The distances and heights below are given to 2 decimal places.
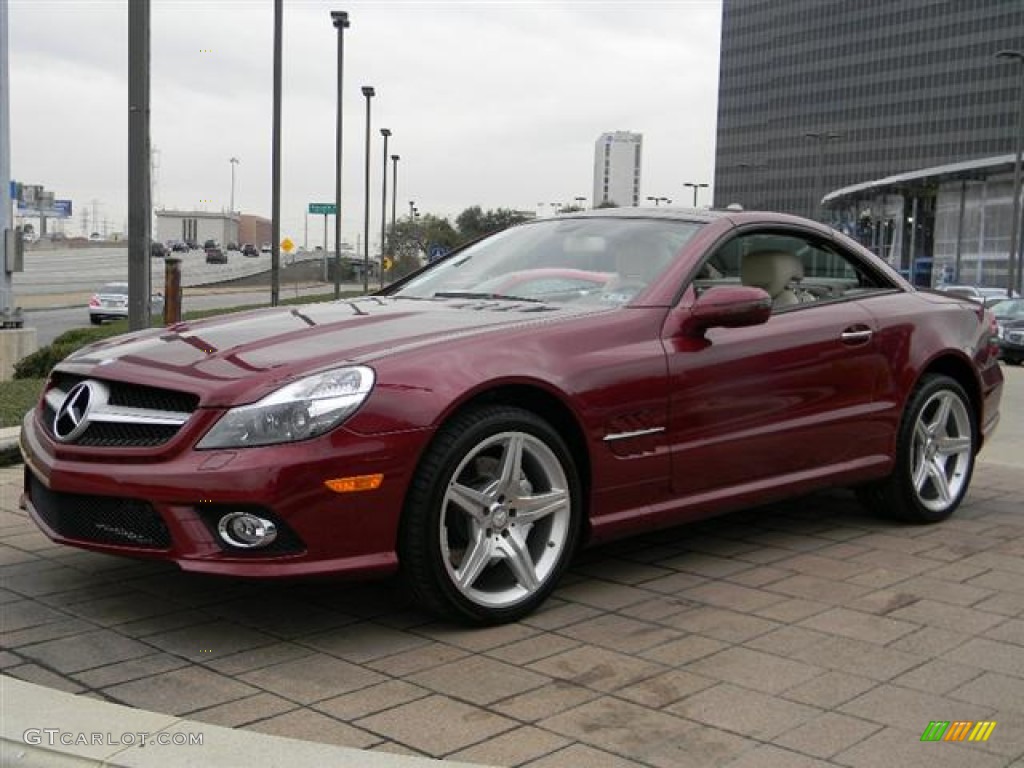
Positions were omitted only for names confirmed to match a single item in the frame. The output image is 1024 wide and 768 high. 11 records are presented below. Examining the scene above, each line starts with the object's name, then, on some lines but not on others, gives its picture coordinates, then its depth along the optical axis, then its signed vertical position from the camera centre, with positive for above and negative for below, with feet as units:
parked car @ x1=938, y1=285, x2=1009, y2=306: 94.41 -1.06
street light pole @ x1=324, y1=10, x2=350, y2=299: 96.68 +11.21
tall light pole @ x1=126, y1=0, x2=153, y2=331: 28.76 +2.28
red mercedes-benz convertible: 11.37 -1.64
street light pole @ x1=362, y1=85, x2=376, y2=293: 132.87 +5.92
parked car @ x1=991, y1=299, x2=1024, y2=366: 78.07 -3.72
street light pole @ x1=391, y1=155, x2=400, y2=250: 203.62 +15.98
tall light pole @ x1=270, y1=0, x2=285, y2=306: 71.20 +6.70
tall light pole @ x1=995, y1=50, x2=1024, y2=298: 110.52 +8.28
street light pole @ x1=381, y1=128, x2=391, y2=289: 173.58 +11.33
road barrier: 193.26 -2.51
